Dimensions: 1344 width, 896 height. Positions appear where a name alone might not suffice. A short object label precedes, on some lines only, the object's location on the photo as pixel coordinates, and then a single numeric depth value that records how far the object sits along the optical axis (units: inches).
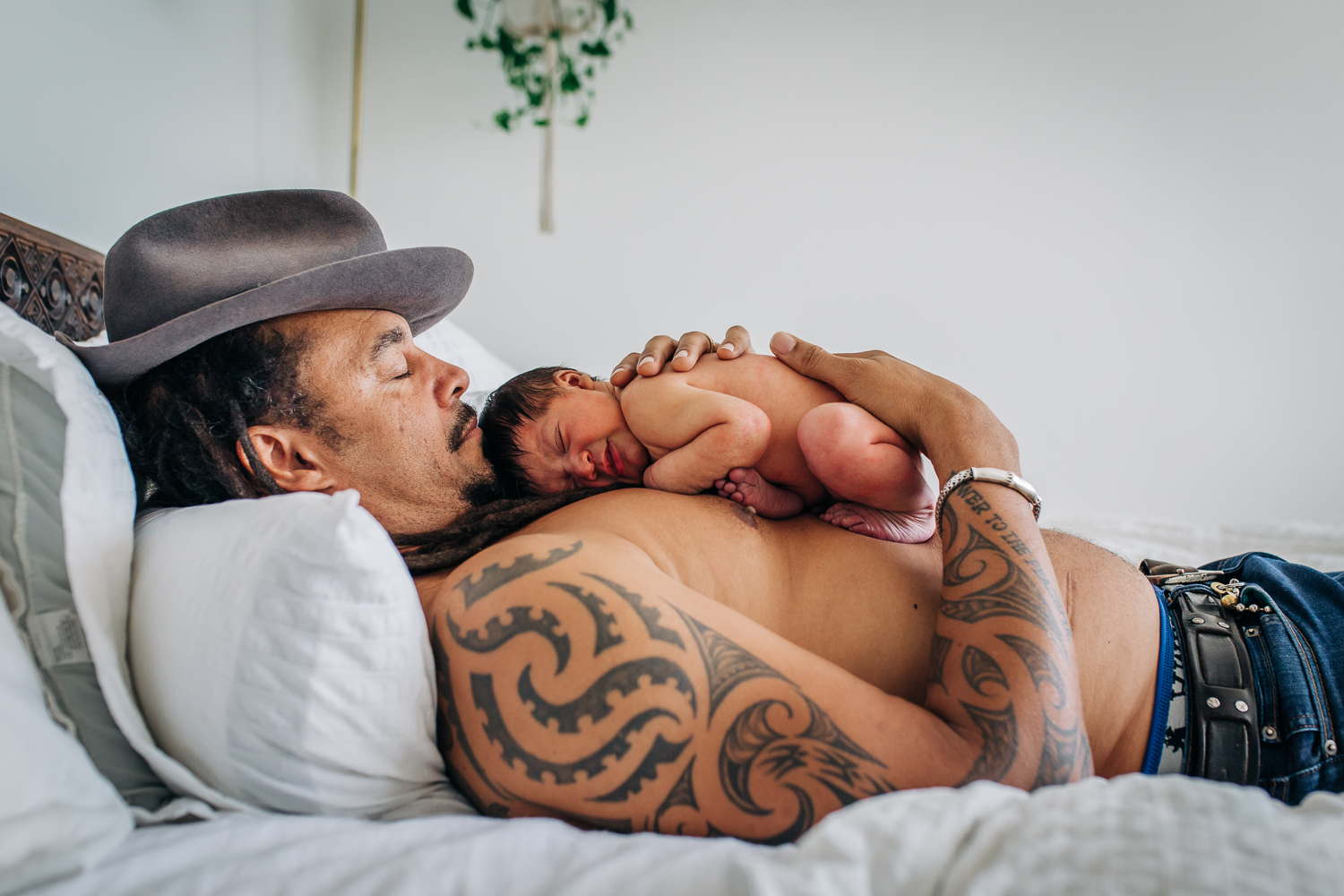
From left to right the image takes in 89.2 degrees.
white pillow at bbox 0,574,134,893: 22.3
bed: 20.1
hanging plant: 102.4
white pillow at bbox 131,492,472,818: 27.5
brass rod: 101.7
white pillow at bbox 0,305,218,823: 28.4
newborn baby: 44.4
